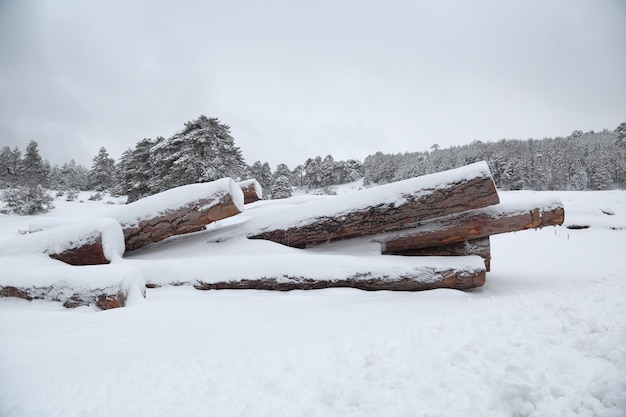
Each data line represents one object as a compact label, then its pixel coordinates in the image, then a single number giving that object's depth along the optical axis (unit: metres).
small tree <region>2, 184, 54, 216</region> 13.81
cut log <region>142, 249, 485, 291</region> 4.68
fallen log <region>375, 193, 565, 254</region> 5.31
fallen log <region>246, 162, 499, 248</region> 5.11
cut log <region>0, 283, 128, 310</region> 3.84
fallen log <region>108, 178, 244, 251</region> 5.68
